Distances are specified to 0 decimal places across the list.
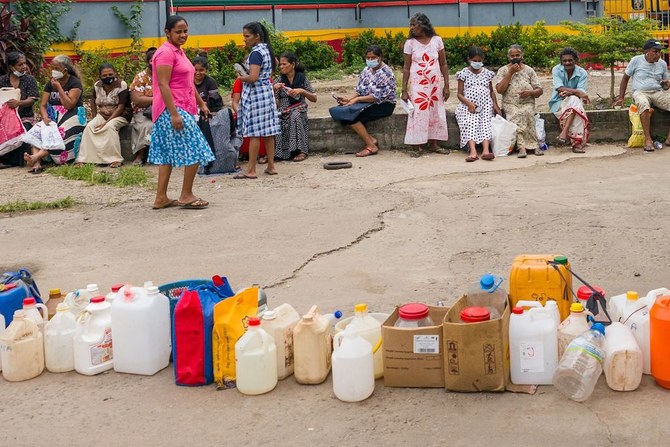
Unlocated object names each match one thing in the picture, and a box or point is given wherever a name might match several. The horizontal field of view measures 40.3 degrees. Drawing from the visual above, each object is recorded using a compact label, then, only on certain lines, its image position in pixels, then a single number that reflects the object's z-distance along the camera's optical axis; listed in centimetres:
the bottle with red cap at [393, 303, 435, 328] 438
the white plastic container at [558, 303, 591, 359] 427
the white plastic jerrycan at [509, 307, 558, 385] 425
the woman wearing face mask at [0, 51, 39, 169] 1127
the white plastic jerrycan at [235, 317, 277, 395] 432
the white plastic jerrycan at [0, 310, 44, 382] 466
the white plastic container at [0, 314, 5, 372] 489
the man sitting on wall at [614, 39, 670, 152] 1086
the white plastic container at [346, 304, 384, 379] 447
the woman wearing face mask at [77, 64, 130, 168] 1097
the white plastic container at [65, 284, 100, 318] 495
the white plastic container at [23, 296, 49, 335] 480
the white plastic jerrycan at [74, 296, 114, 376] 471
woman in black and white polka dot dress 1077
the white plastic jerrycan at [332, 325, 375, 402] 423
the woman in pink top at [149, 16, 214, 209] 786
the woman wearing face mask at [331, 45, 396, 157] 1105
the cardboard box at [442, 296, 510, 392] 420
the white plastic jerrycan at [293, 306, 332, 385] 445
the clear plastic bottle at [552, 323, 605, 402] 408
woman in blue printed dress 948
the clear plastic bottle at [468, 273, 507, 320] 451
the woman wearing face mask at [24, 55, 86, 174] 1116
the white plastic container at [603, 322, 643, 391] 412
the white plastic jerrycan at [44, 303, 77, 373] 474
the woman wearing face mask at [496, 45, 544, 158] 1072
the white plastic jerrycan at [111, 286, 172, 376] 462
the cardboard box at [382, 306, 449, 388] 431
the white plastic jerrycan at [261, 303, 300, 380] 451
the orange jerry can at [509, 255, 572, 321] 459
